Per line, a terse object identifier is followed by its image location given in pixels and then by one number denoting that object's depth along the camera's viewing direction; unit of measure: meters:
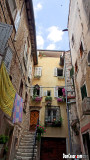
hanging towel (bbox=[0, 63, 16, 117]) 4.32
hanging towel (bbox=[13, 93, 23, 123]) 6.29
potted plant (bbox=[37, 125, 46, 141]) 10.22
